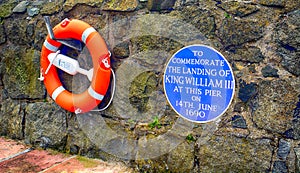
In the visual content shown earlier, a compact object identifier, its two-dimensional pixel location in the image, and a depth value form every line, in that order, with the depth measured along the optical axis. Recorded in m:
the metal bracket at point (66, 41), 2.87
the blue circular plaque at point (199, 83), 2.38
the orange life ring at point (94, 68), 2.72
